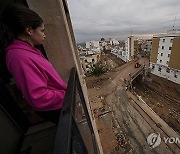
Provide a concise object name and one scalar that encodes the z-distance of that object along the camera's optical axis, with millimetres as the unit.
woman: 765
